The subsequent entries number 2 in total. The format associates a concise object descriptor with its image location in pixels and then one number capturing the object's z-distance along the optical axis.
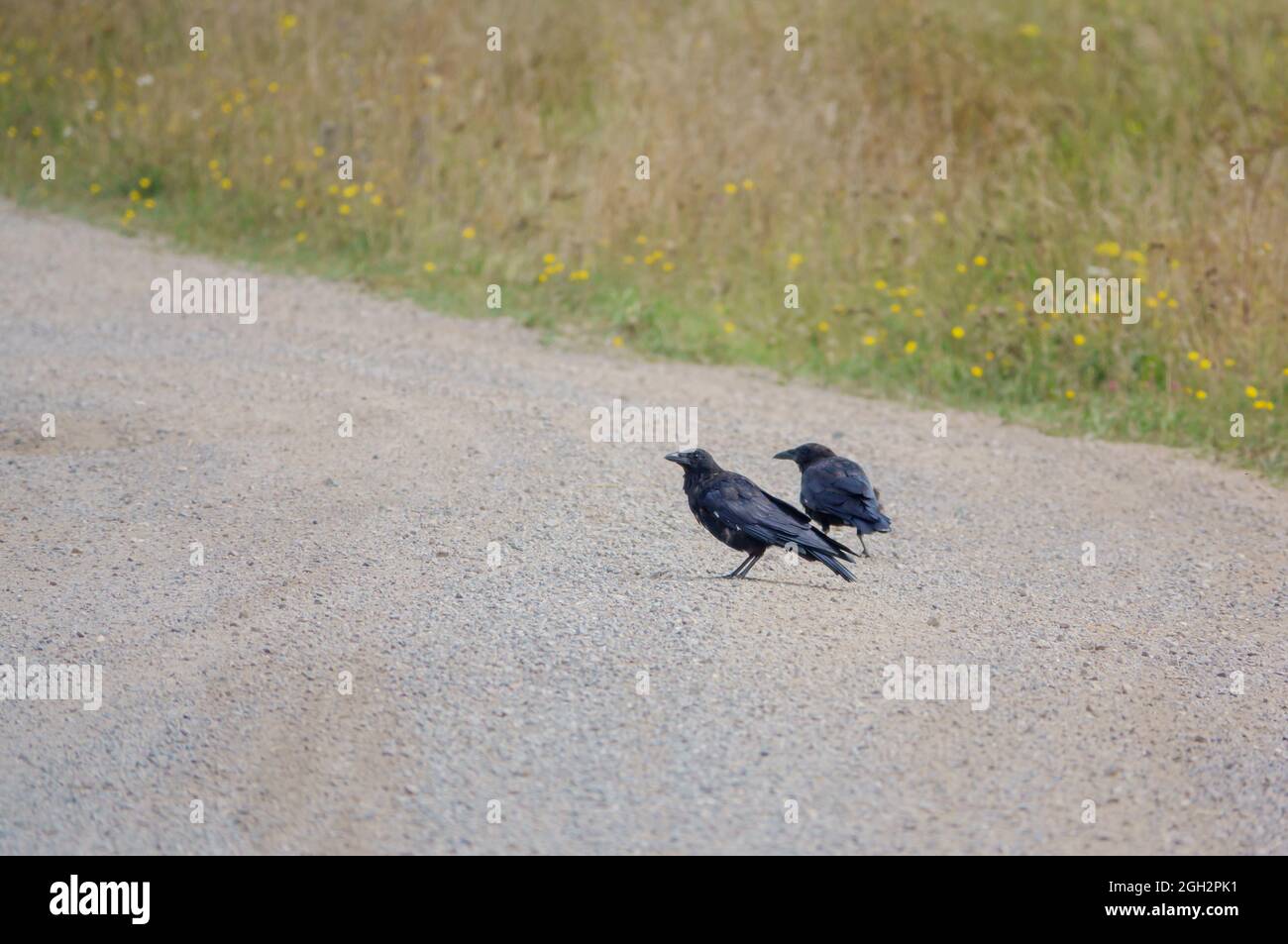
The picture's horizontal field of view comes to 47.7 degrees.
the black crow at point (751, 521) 5.91
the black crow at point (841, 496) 6.24
